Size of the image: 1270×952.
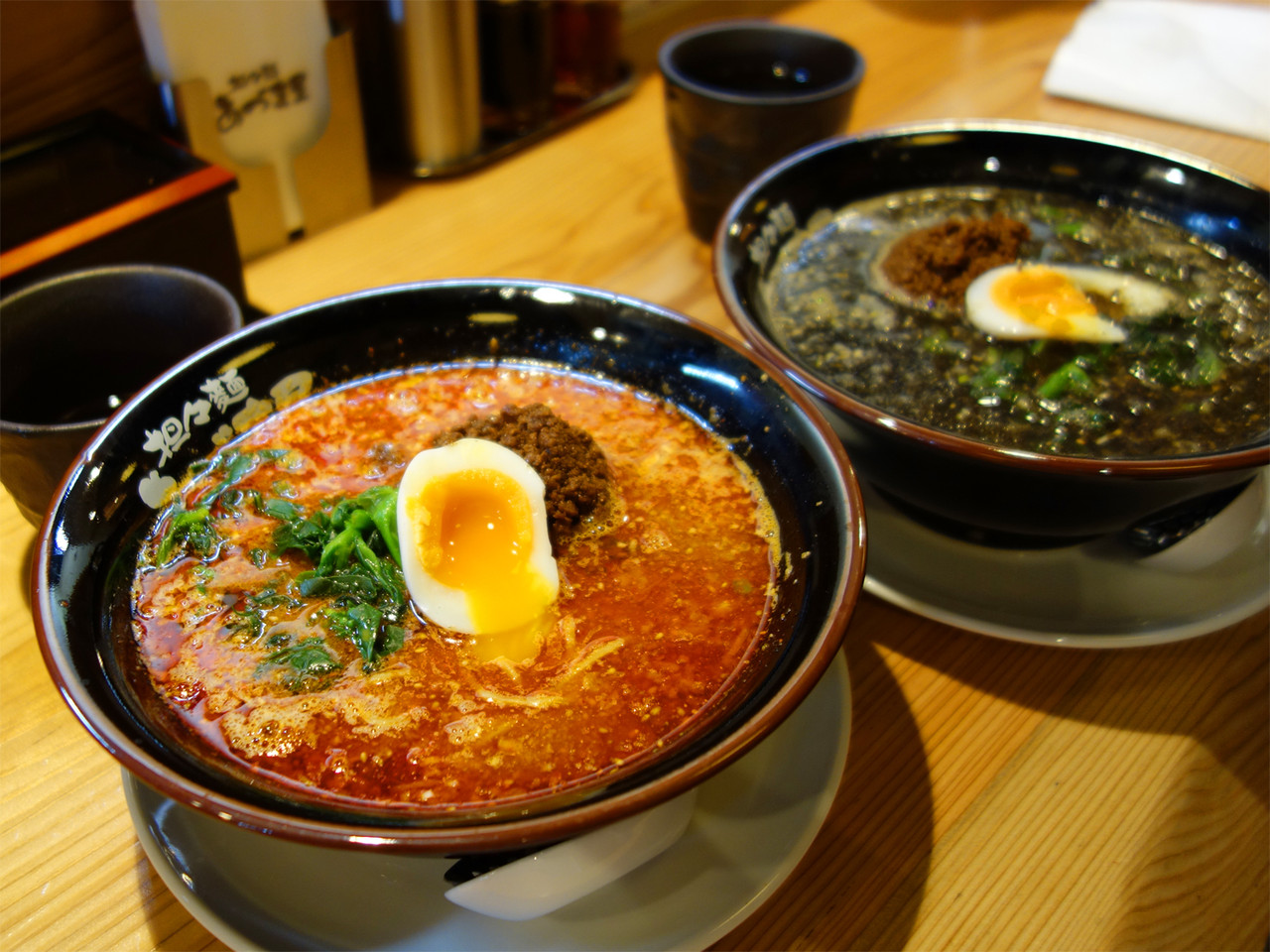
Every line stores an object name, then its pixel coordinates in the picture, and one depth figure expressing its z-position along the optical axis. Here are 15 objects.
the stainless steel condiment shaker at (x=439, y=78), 0.50
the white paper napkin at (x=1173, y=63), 0.61
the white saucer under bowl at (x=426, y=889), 0.25
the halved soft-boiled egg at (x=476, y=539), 0.28
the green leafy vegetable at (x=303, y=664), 0.26
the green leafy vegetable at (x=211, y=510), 0.29
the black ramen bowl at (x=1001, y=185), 0.30
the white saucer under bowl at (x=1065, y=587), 0.32
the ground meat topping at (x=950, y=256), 0.41
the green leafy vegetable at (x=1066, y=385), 0.36
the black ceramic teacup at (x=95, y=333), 0.35
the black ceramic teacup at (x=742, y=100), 0.47
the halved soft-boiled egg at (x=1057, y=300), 0.39
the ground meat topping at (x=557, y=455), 0.30
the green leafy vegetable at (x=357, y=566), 0.28
